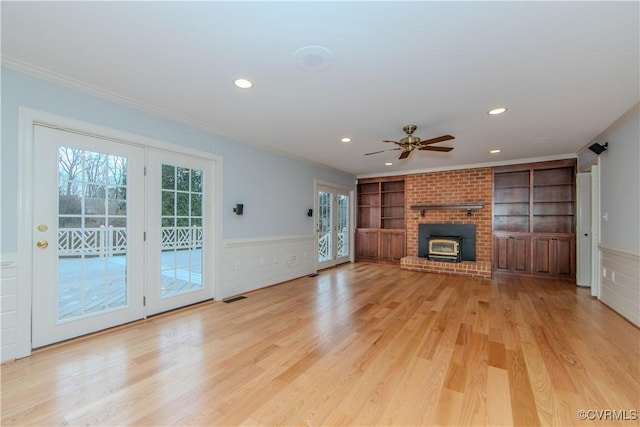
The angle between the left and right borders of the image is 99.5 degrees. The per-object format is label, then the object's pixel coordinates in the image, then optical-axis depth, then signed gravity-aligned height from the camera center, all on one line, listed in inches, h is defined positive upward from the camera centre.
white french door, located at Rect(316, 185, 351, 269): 244.8 -11.3
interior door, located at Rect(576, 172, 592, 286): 183.3 -9.8
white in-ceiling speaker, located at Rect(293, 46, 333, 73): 78.2 +47.3
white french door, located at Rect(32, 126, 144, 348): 95.7 -8.1
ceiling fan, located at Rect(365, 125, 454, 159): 139.4 +37.3
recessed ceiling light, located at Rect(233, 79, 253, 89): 97.1 +47.6
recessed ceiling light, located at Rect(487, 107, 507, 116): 118.6 +46.2
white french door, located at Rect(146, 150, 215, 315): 126.0 -8.3
